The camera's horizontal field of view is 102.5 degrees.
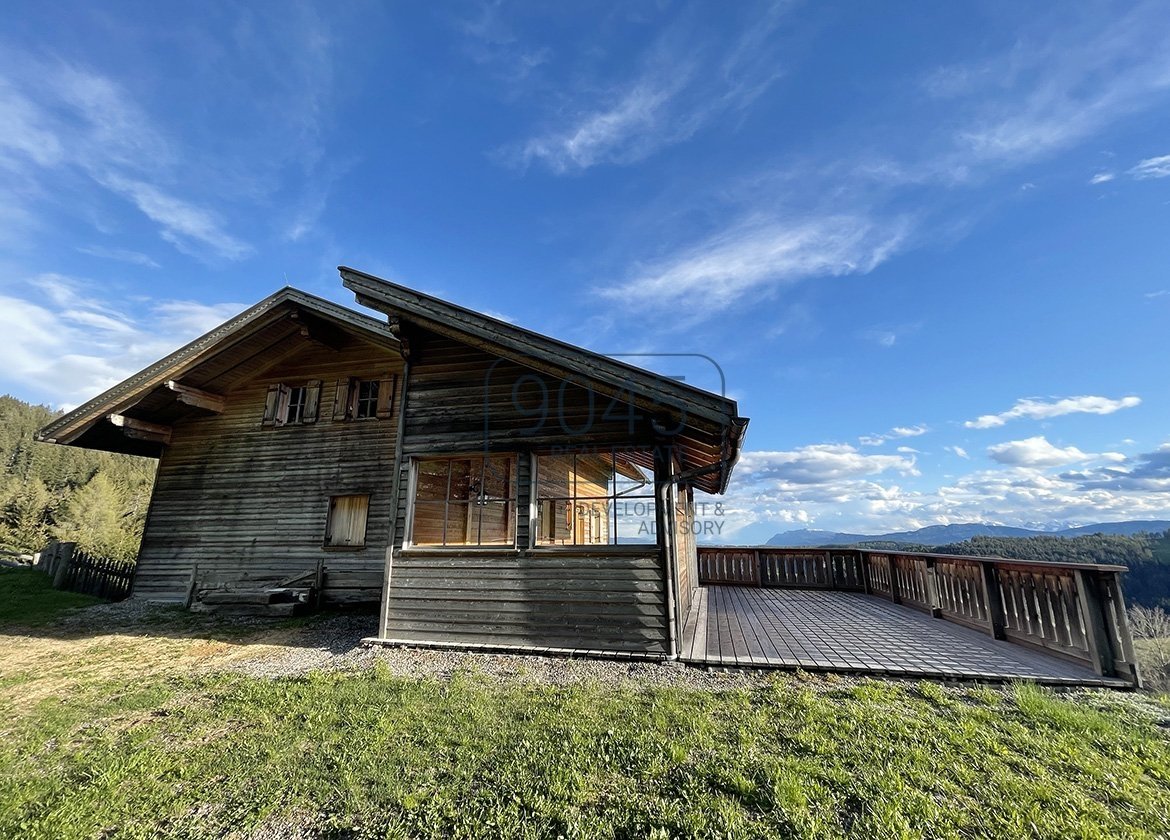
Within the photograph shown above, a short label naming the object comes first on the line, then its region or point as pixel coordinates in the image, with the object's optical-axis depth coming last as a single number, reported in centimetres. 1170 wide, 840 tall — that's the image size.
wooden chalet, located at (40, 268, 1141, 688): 603
